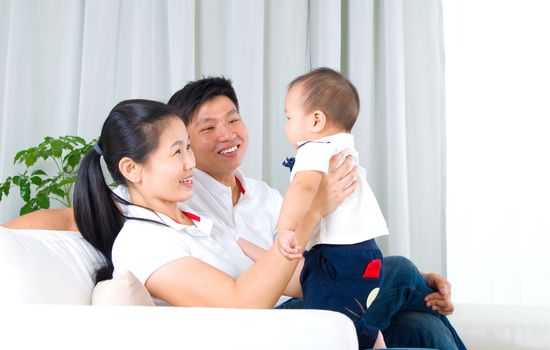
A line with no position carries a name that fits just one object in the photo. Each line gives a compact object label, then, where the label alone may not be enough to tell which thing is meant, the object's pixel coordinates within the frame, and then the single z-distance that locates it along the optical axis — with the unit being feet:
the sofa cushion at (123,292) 4.42
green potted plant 9.85
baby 5.57
